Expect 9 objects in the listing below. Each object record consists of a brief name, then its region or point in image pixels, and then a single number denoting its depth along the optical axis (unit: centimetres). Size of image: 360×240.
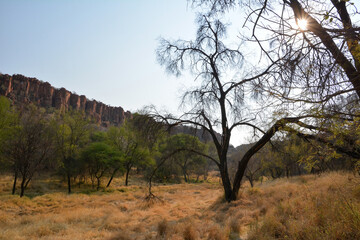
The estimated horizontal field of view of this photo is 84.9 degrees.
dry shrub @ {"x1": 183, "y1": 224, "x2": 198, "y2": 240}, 466
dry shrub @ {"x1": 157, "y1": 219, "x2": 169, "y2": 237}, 539
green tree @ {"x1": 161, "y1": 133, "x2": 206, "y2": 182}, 3979
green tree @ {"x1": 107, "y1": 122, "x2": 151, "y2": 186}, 3287
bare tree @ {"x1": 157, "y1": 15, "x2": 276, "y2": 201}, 938
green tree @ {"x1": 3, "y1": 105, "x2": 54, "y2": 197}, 1802
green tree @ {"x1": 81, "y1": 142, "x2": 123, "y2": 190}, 2686
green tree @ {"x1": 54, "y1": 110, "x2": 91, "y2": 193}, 2388
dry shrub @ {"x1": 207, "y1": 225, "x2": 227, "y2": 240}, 448
